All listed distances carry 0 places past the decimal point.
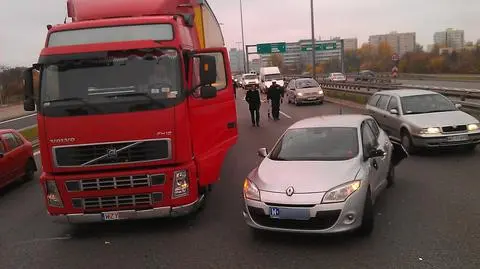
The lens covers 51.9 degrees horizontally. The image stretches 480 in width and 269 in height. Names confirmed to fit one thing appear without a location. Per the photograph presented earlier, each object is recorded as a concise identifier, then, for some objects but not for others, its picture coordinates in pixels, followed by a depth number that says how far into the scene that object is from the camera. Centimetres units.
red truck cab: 641
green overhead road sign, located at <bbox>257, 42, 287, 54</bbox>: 7269
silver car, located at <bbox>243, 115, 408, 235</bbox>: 582
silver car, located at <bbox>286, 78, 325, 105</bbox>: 3111
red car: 1088
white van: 4575
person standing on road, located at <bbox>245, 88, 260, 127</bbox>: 2044
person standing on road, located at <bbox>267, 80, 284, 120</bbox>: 2267
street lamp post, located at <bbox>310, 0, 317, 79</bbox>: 3605
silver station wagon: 1123
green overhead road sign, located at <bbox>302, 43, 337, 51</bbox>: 7075
